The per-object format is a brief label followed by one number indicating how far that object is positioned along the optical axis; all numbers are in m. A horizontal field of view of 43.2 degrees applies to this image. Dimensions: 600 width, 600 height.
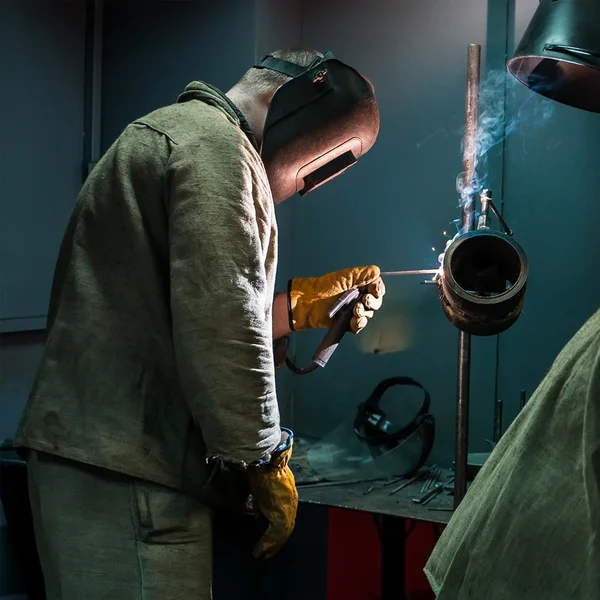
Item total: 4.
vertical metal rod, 1.99
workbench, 2.18
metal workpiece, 1.71
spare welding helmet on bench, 2.52
